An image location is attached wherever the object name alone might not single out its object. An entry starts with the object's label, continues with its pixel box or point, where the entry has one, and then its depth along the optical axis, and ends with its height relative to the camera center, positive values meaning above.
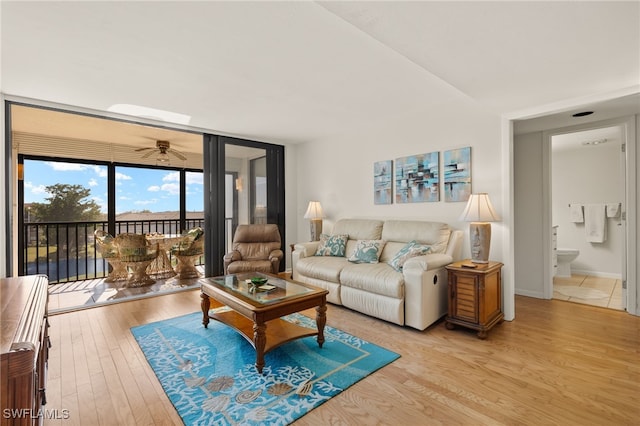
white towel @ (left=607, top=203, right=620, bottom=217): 4.85 -0.02
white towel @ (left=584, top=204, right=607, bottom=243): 4.96 -0.25
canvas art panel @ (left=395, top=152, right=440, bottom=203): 3.66 +0.42
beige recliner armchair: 4.12 -0.58
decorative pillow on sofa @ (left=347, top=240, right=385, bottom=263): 3.54 -0.49
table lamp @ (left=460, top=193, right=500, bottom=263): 2.93 -0.14
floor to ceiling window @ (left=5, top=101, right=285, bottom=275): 4.56 +0.78
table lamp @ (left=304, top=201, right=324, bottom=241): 4.90 -0.10
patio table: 5.02 -0.82
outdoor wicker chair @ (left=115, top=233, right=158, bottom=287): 4.32 -0.61
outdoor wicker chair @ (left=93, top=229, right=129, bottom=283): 4.46 -0.52
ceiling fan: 5.25 +1.16
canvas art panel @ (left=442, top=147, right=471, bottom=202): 3.37 +0.42
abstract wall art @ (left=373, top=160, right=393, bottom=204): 4.14 +0.42
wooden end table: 2.68 -0.80
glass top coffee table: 2.12 -0.74
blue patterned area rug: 1.73 -1.14
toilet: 4.79 -0.84
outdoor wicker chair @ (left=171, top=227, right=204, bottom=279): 5.07 -0.66
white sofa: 2.82 -0.67
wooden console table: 0.89 -0.46
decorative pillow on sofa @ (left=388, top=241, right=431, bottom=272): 3.09 -0.45
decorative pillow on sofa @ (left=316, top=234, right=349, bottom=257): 4.05 -0.48
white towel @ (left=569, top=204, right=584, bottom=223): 5.20 -0.09
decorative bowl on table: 2.65 -0.62
